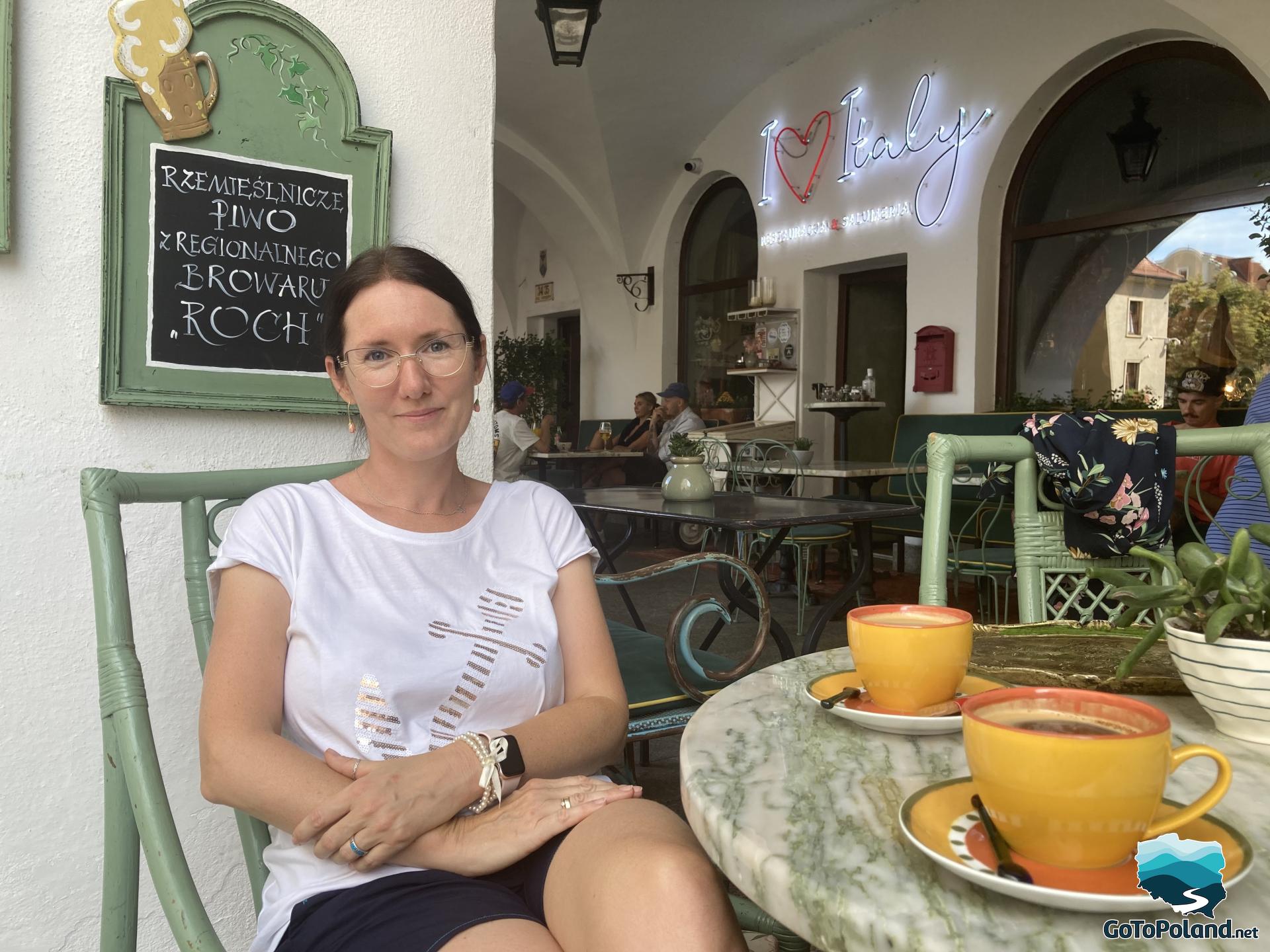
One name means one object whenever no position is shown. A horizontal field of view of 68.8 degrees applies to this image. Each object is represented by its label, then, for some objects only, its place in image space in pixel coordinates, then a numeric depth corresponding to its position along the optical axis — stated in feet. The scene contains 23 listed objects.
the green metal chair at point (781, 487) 15.74
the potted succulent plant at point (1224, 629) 2.18
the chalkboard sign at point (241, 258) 4.78
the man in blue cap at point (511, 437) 24.36
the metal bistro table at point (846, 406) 21.94
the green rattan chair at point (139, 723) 2.82
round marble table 1.47
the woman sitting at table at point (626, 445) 28.27
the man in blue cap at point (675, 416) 25.08
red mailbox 22.04
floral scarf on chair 4.65
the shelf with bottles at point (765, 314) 26.86
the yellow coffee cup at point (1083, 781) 1.47
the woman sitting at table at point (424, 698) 2.87
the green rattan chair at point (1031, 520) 4.68
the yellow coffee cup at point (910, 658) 2.23
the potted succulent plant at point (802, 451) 19.12
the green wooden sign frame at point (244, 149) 4.61
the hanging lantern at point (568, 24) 13.24
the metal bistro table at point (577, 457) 26.91
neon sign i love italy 22.26
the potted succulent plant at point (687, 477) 10.94
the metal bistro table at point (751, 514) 9.03
